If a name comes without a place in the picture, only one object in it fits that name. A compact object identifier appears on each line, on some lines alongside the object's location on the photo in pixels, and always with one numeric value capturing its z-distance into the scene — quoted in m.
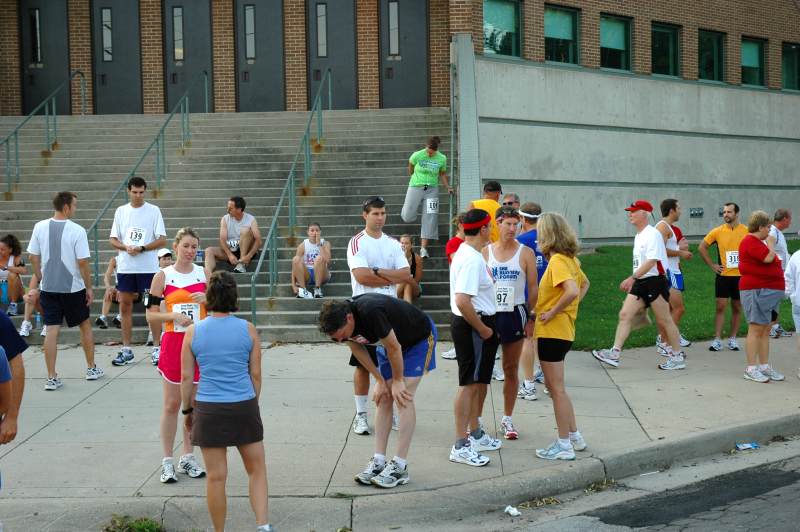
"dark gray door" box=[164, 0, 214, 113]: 21.00
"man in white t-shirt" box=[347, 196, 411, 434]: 7.88
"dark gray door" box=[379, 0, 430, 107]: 20.70
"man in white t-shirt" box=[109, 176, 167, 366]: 10.77
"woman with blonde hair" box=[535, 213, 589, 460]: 6.96
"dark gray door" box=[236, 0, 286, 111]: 20.88
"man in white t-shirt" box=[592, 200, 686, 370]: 10.03
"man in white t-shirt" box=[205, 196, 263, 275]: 13.02
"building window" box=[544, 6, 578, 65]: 20.59
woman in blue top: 5.32
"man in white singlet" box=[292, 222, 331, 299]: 12.48
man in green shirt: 13.05
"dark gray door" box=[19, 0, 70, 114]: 21.09
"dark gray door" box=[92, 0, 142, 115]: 21.05
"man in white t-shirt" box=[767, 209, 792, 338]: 11.65
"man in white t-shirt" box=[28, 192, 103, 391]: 9.52
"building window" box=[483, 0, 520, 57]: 19.58
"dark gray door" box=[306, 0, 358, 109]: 20.75
